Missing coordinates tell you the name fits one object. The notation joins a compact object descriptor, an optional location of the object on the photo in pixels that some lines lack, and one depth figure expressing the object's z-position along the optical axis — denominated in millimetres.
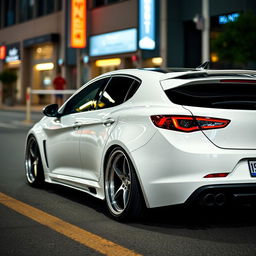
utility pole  20281
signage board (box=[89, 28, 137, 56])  32725
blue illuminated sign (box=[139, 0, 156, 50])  30234
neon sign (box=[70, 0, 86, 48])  36500
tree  19906
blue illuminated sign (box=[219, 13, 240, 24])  26884
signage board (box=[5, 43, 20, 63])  48875
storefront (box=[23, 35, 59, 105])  43219
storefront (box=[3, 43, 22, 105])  48719
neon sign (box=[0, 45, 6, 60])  51647
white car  5312
